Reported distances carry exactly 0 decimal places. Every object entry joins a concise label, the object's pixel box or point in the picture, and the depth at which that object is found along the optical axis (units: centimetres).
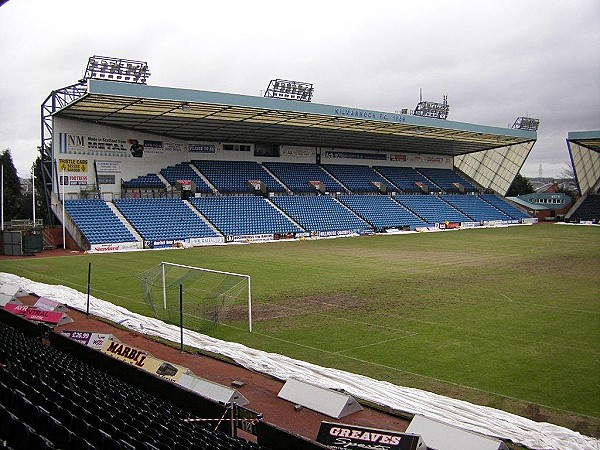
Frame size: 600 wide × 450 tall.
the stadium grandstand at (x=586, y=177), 5934
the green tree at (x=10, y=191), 5925
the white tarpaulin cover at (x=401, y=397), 818
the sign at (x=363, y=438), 682
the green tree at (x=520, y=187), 9381
